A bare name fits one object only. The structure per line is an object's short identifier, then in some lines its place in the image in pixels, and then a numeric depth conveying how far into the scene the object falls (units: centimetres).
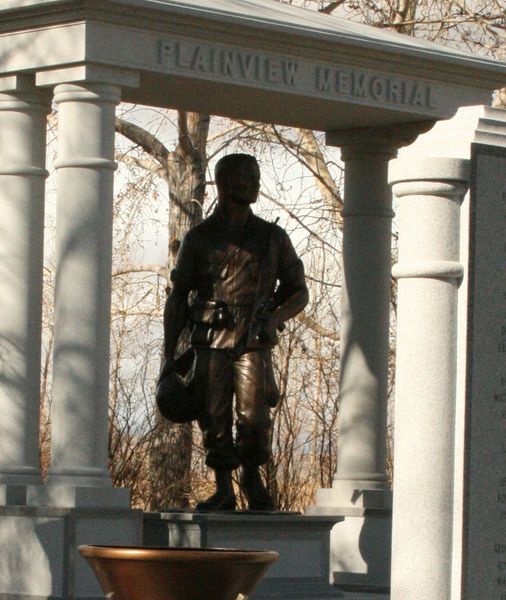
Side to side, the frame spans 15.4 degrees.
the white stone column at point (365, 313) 1399
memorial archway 1153
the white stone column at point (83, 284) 1152
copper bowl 654
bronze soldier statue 1231
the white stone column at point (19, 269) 1209
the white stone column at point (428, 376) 682
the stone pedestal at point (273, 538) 1198
